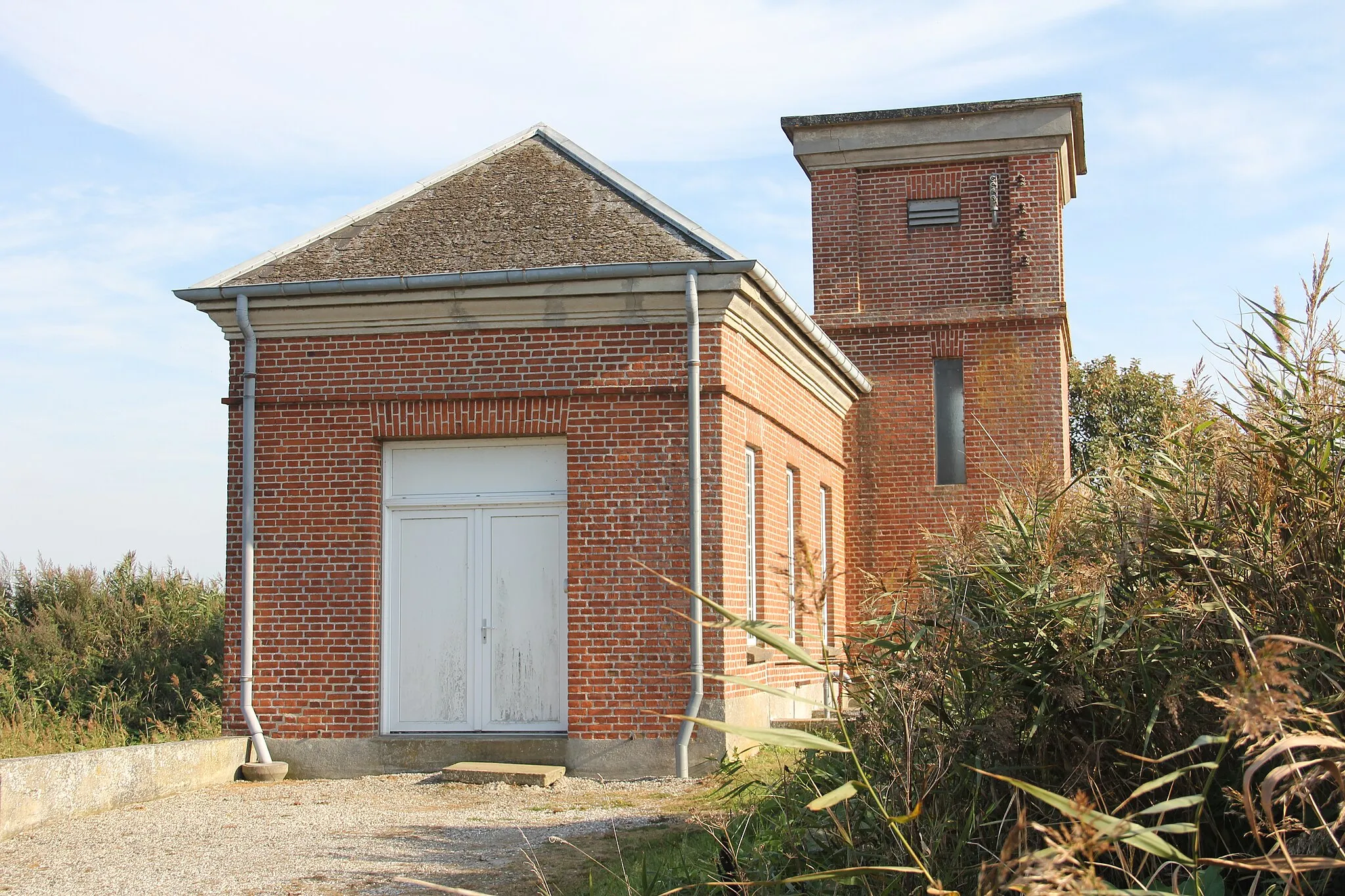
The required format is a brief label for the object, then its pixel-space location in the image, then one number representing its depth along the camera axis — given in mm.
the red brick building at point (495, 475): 11523
